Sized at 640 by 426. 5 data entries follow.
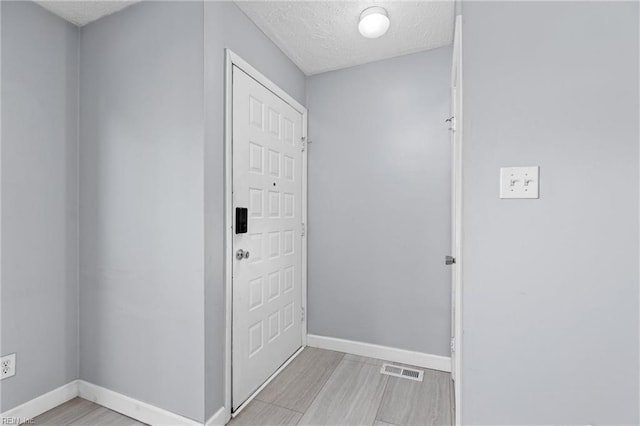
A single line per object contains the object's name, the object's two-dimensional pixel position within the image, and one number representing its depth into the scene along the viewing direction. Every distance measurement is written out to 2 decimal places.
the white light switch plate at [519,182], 1.12
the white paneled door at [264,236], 1.83
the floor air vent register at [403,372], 2.16
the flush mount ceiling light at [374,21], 1.80
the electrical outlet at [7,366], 1.61
